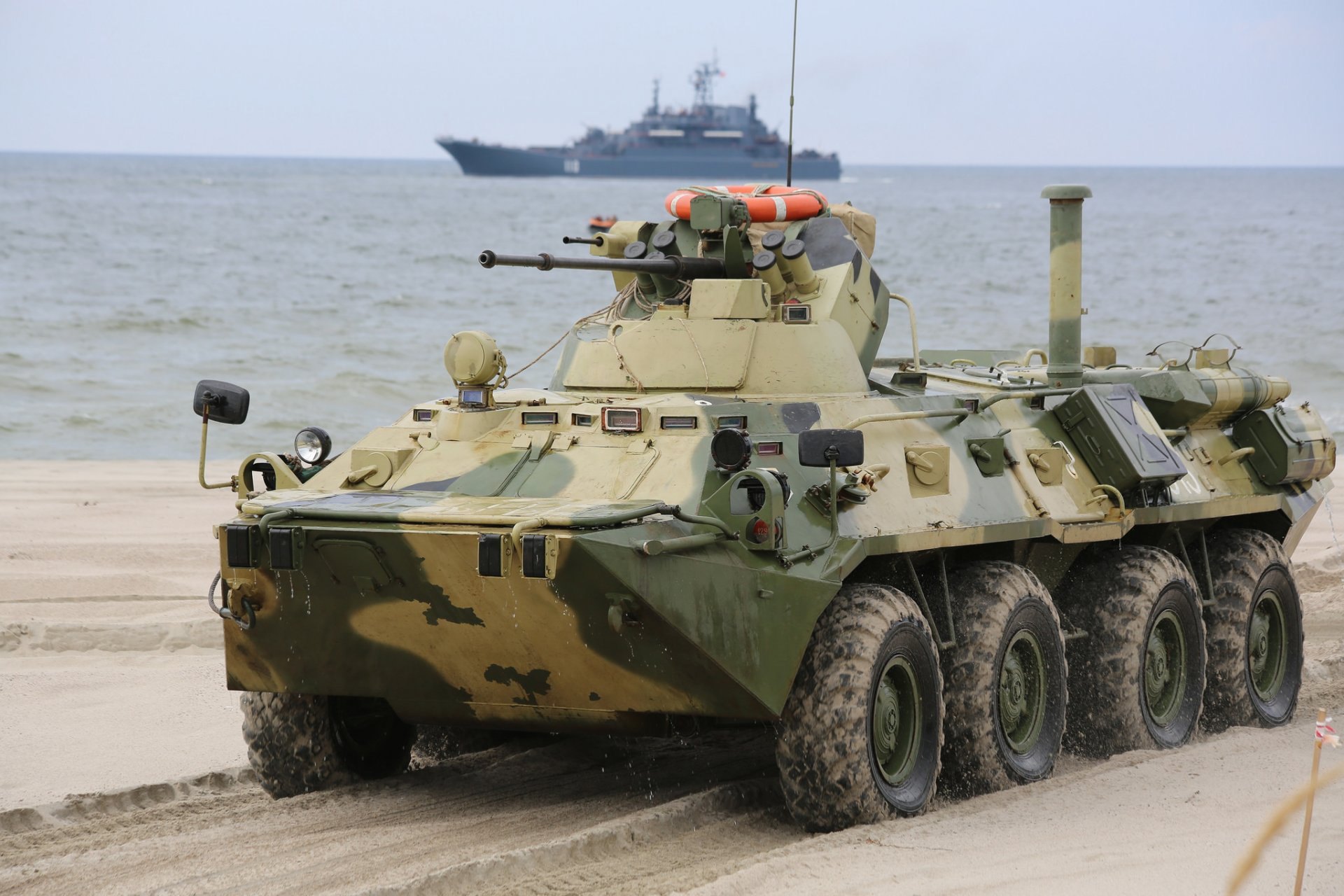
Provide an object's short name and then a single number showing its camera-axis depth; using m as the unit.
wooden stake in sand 11.47
